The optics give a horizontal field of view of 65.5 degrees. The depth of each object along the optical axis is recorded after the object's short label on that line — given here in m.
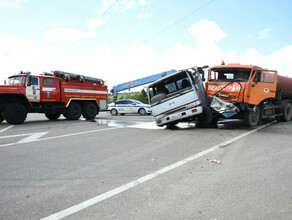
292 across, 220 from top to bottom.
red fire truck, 11.66
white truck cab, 8.83
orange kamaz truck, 8.72
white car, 19.61
